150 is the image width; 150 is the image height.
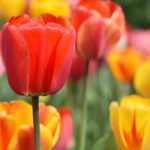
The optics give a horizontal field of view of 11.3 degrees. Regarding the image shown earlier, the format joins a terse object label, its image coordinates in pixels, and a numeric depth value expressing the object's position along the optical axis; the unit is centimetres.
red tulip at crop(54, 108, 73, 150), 72
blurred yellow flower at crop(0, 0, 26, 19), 157
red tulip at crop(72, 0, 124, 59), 82
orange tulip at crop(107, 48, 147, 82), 114
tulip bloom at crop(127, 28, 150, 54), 154
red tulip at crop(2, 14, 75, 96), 61
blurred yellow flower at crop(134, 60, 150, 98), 90
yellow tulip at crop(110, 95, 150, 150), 65
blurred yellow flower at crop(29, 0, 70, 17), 142
